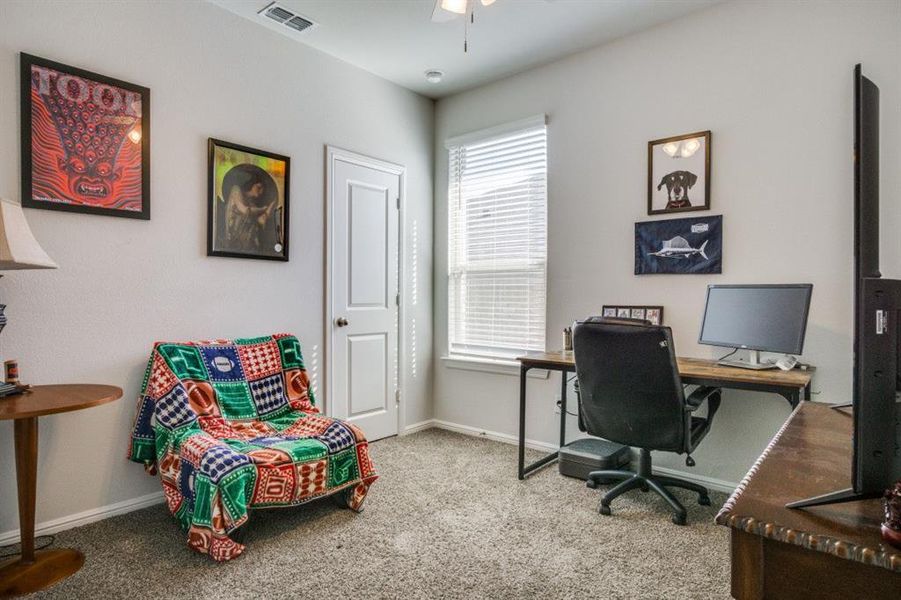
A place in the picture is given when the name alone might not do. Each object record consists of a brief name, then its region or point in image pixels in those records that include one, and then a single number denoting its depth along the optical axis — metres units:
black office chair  2.44
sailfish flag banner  3.10
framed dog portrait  3.14
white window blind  3.91
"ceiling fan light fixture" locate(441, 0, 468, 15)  2.05
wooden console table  0.70
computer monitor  2.59
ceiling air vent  3.10
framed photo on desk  3.29
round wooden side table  1.99
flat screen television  0.79
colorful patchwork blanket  2.22
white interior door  3.79
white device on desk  2.67
